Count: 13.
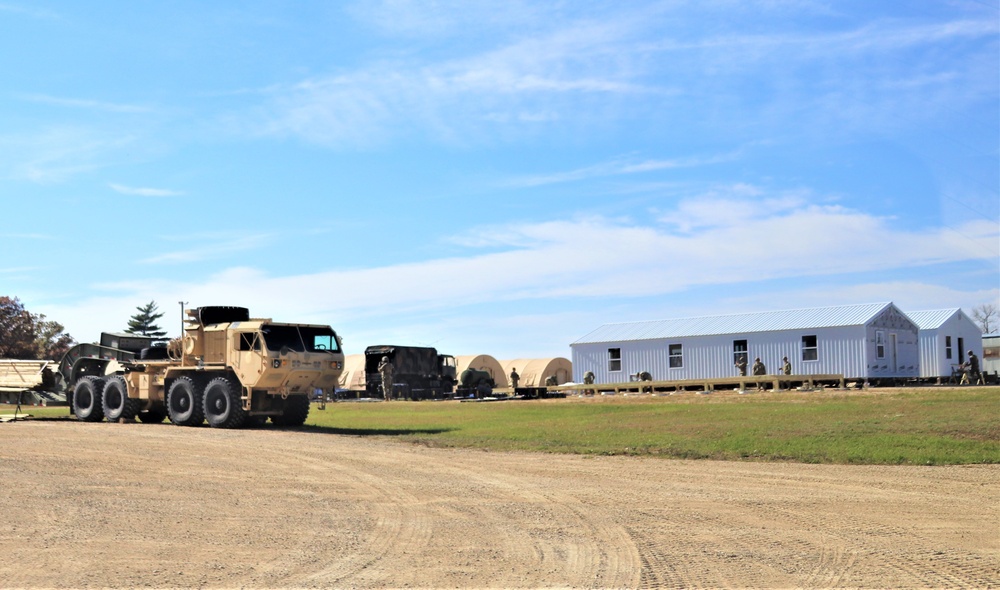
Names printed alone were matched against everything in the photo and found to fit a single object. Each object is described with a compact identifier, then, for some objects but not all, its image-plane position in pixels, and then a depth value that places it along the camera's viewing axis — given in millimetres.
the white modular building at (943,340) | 48281
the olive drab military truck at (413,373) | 49719
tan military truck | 24969
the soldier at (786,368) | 40906
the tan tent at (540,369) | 70312
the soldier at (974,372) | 43622
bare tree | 95712
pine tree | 92769
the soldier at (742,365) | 44375
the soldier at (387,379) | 48625
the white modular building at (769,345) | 43969
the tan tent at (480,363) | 68438
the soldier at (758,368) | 41997
